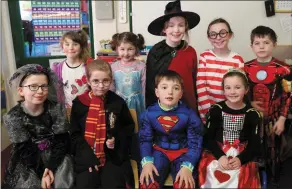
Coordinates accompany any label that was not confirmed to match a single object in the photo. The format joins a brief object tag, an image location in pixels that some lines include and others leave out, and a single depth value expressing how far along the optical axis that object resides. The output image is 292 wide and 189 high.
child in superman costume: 1.72
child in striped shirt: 2.10
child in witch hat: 2.12
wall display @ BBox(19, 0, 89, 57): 3.44
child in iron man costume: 2.06
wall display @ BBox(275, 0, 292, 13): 3.35
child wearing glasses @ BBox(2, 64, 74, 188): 1.67
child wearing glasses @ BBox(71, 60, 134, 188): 1.70
